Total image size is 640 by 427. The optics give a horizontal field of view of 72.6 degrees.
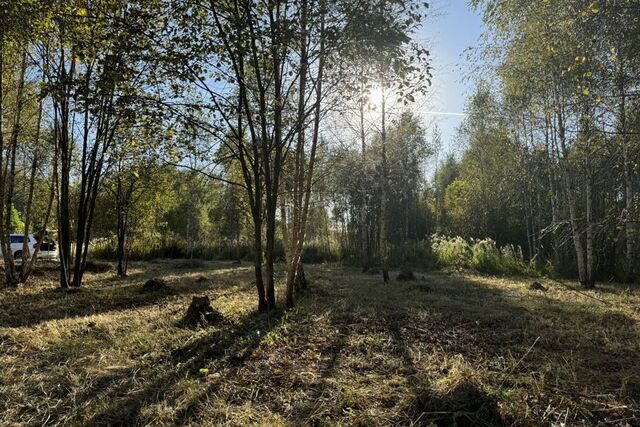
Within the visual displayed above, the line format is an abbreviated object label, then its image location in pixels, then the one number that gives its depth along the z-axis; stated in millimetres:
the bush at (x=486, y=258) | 13180
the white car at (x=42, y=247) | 16500
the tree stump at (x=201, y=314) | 5070
